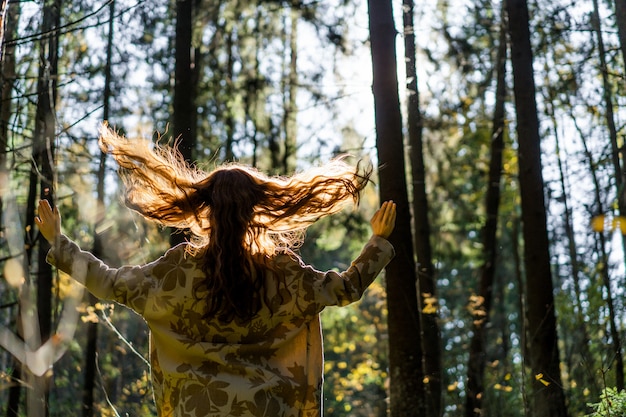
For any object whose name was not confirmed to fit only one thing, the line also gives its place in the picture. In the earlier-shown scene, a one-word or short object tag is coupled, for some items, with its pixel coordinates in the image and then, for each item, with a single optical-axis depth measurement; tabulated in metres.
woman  4.05
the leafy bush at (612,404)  5.66
